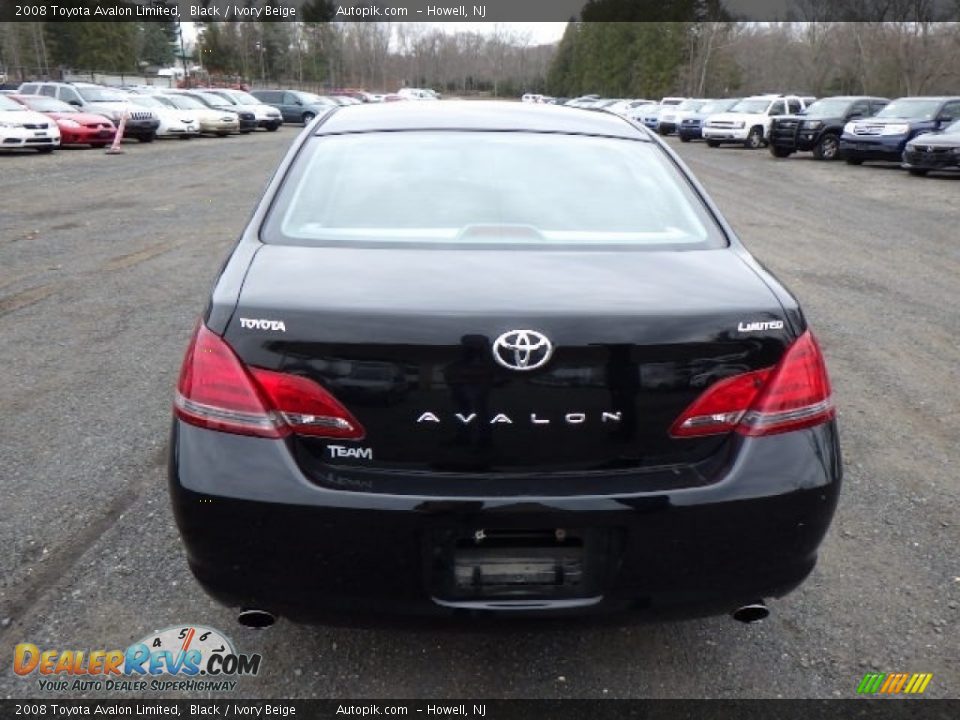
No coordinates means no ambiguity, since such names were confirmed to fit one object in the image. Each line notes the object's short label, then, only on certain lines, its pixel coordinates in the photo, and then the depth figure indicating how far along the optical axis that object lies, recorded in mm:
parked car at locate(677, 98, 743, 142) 31091
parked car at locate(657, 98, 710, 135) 32625
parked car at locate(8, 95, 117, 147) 20938
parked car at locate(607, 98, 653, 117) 41831
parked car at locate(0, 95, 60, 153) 18453
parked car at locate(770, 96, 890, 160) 23438
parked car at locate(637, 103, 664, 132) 38094
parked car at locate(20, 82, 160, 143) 23766
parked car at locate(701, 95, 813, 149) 27812
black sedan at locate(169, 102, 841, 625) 1939
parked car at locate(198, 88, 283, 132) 32725
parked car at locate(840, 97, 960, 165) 20031
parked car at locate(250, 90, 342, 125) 38969
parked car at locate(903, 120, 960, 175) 17016
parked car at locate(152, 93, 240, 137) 28250
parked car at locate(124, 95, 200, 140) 25828
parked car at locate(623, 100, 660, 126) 40250
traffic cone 20805
